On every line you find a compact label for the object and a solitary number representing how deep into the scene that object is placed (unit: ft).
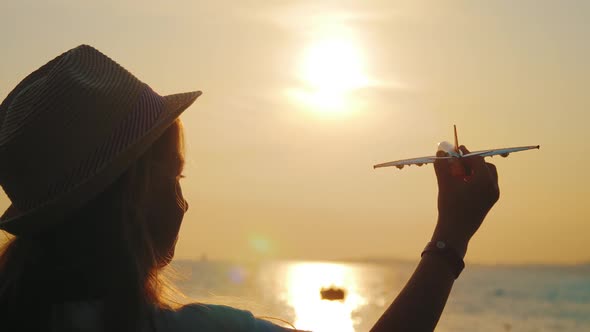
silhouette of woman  6.19
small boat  249.96
